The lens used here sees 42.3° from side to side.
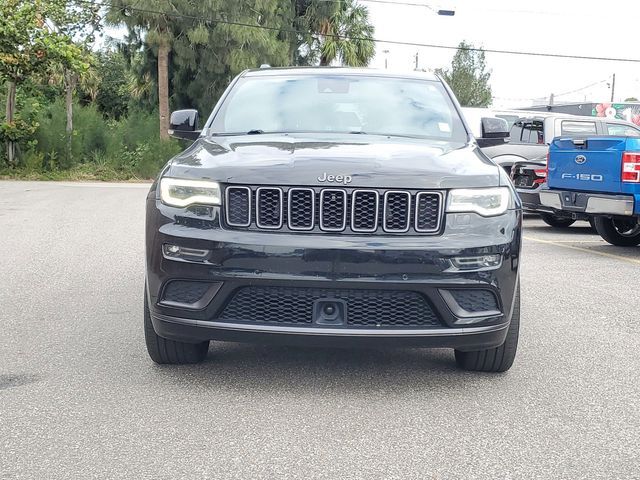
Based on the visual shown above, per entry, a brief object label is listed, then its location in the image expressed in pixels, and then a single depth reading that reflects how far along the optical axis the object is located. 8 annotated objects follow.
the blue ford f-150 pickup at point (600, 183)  9.48
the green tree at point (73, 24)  28.36
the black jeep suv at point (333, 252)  3.85
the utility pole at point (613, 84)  84.34
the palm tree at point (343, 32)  34.97
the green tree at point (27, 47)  23.20
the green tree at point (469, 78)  66.69
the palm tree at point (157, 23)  29.03
